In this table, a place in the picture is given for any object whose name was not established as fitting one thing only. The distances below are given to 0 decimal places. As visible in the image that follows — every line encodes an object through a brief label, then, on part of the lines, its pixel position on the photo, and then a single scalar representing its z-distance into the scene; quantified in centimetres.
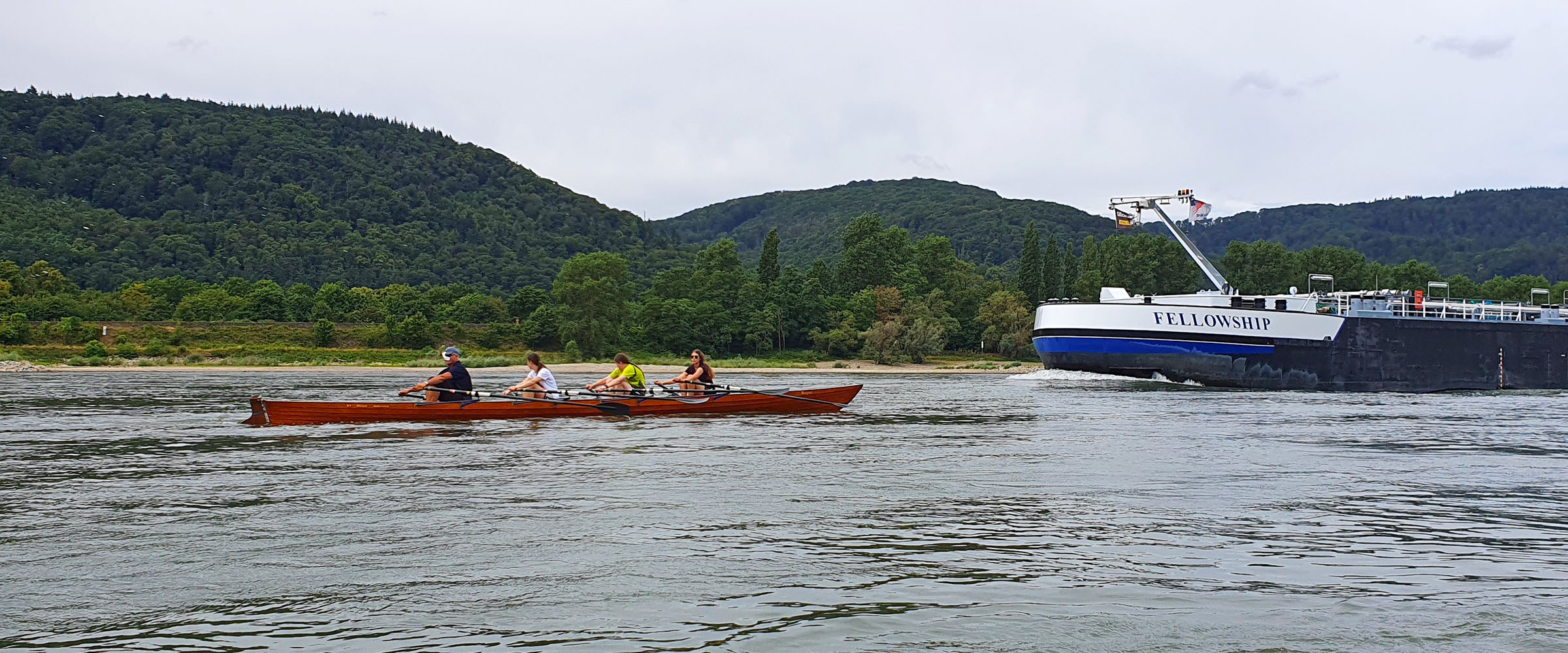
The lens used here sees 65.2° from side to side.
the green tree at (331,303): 9600
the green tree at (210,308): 9069
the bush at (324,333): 8656
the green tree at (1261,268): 11925
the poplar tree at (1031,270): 11581
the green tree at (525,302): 9838
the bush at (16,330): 7756
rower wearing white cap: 2678
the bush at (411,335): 8900
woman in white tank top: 2773
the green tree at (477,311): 9781
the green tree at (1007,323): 10350
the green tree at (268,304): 9550
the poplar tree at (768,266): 11369
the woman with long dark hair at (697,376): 3077
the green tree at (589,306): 9250
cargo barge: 4681
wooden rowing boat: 2494
